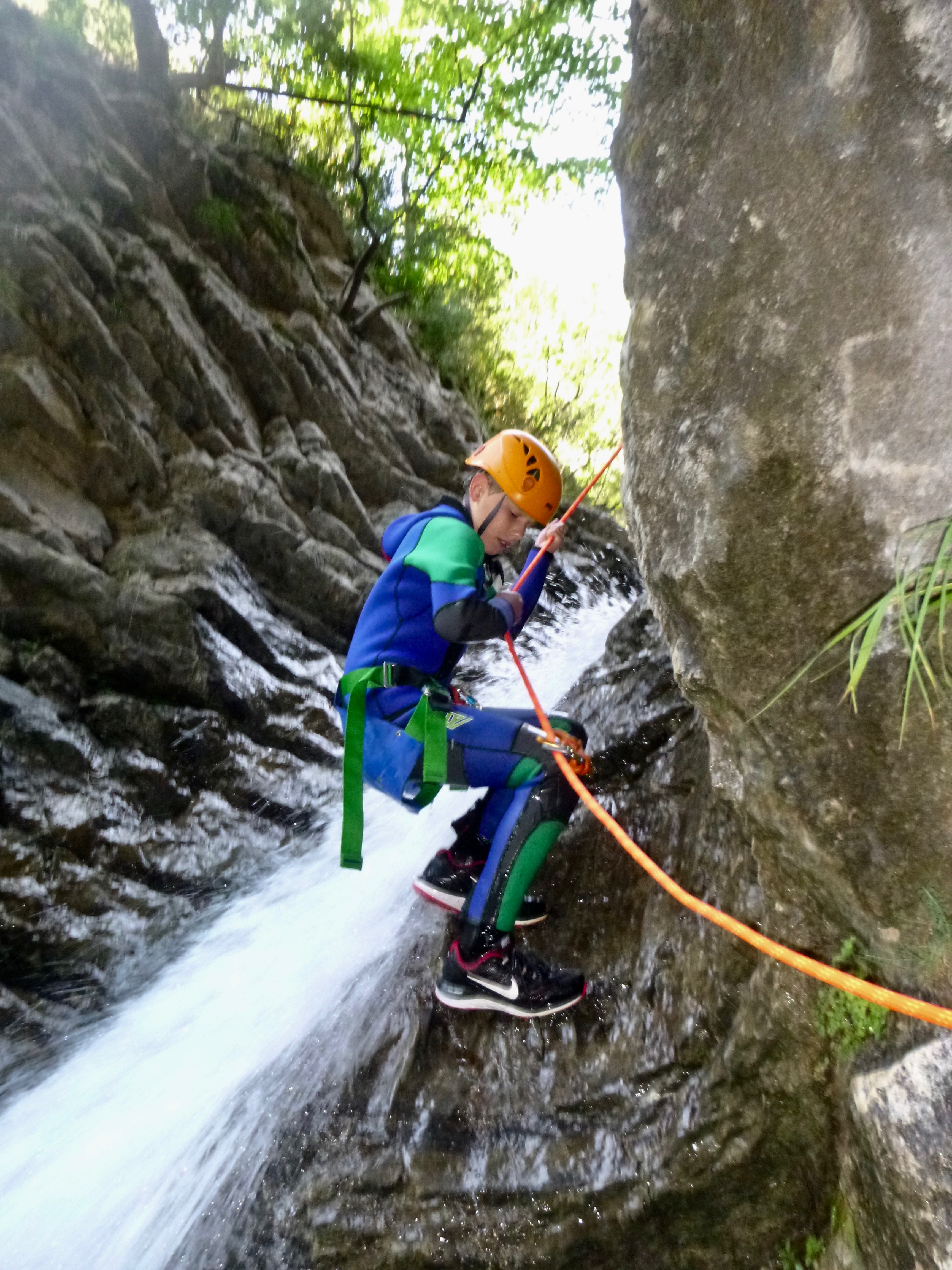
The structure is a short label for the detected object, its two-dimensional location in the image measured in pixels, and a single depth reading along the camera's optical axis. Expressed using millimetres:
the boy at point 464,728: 3076
